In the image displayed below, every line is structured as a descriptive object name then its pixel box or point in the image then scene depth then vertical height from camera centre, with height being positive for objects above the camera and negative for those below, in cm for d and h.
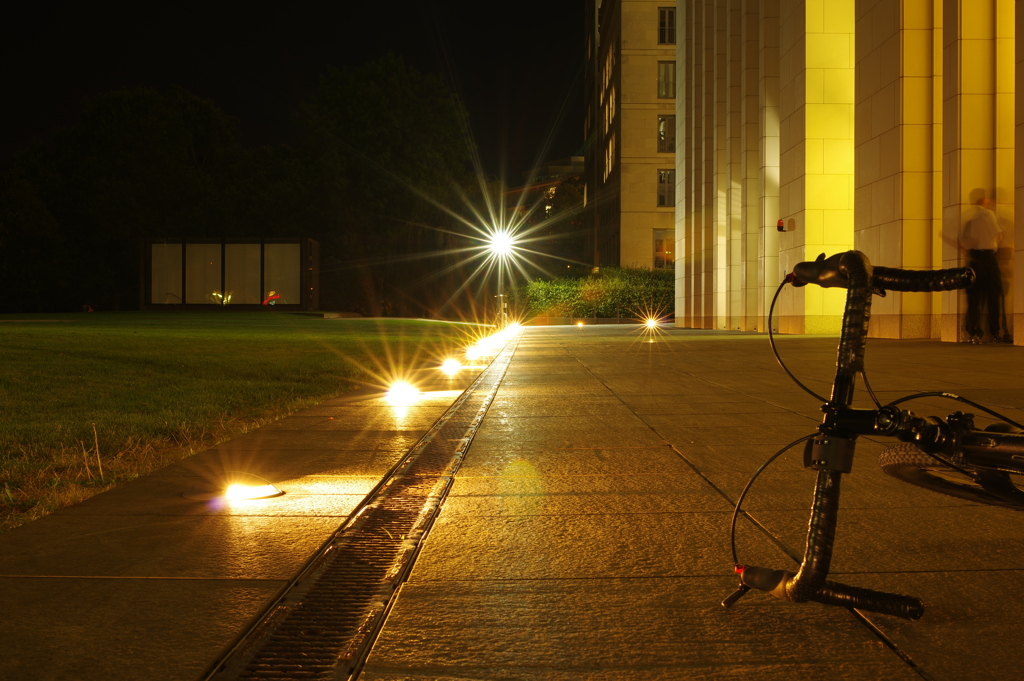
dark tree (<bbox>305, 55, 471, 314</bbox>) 6794 +1163
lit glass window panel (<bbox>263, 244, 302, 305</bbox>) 5819 +429
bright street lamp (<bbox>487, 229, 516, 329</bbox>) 4719 +326
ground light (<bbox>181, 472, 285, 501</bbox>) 527 -84
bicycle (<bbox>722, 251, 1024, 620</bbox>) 259 -30
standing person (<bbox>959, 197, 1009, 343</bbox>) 1677 +135
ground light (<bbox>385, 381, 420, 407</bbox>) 1056 -62
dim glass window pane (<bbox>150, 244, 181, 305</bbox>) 5809 +412
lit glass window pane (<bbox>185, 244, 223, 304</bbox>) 5822 +421
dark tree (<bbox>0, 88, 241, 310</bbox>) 6316 +998
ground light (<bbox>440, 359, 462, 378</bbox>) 1541 -41
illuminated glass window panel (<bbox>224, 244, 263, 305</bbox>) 5828 +435
